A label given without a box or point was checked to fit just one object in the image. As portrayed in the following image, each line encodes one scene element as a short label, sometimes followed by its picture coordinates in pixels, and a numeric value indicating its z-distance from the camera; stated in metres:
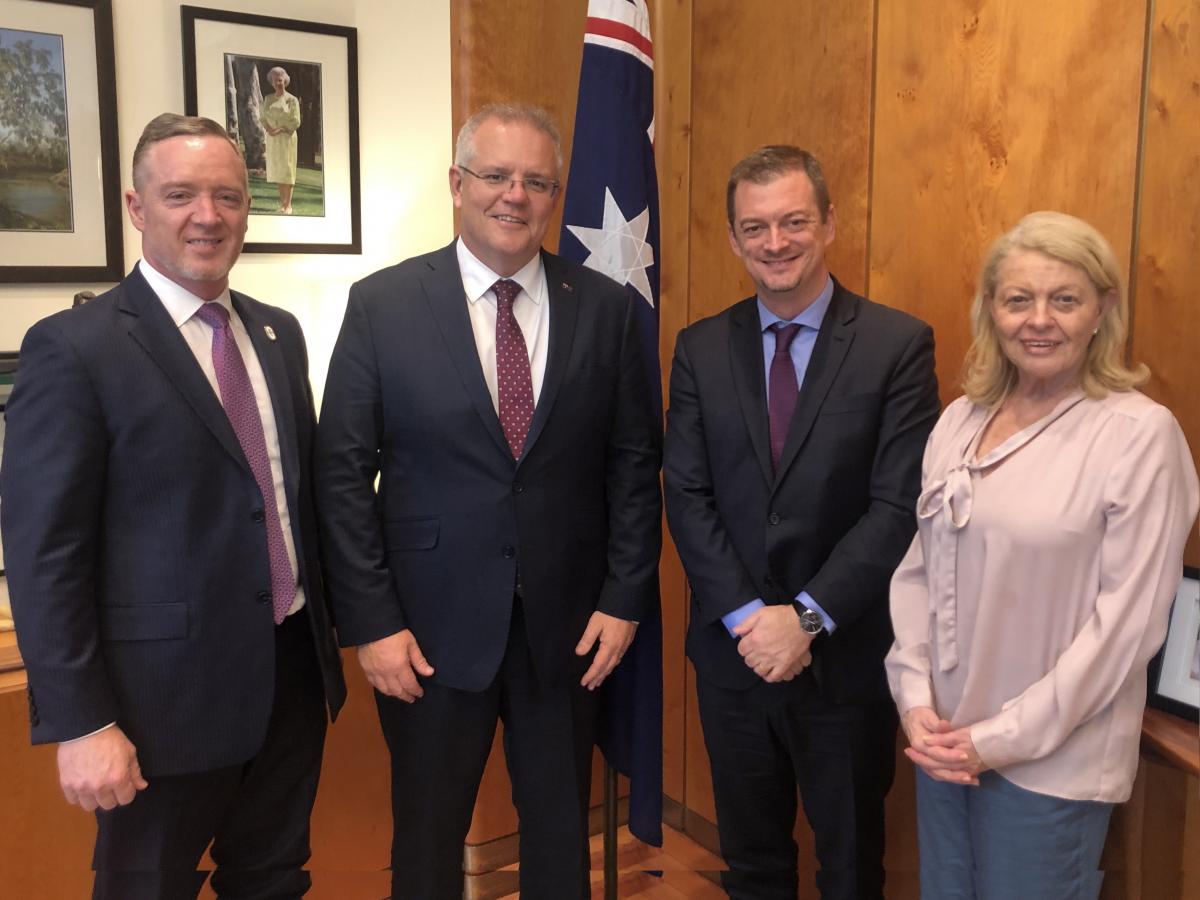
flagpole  2.21
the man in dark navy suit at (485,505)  1.77
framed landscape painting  2.32
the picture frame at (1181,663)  1.60
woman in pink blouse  1.41
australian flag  2.37
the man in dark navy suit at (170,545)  1.44
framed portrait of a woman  2.62
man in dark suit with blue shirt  1.81
